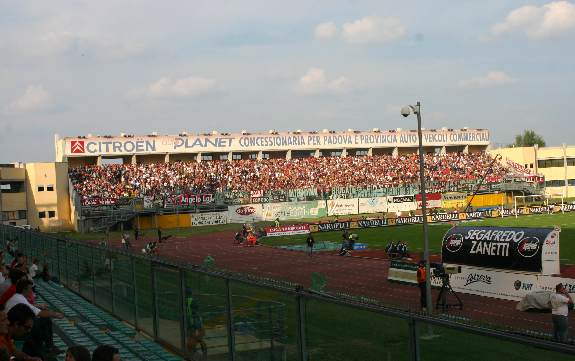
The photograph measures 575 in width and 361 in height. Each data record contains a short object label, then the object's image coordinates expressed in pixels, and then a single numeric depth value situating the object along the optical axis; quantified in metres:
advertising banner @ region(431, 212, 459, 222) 69.06
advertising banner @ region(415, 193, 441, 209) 72.75
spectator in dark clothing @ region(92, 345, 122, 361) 5.78
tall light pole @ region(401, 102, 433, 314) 21.59
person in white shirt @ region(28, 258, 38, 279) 19.67
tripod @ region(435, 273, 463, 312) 23.79
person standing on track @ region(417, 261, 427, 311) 23.48
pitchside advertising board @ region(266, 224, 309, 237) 61.53
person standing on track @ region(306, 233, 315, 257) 43.78
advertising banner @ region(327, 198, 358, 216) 82.81
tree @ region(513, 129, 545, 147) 183.62
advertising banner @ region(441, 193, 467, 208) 81.88
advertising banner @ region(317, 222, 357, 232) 65.00
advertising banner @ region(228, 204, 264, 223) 78.69
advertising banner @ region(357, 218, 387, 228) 66.12
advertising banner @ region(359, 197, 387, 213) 83.88
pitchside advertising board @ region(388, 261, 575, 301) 25.22
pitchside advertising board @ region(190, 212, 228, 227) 76.69
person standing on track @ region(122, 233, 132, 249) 46.81
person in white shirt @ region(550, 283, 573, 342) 17.06
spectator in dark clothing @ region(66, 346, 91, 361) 5.90
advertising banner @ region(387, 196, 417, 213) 84.12
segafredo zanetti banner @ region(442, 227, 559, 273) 25.70
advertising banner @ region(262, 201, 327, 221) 80.00
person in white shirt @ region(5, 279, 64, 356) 8.86
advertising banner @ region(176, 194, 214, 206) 76.31
